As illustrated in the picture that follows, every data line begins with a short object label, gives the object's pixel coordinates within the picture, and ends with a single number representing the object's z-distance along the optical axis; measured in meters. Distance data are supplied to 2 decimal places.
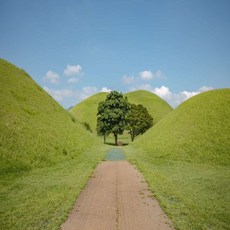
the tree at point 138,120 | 57.03
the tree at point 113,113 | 51.47
